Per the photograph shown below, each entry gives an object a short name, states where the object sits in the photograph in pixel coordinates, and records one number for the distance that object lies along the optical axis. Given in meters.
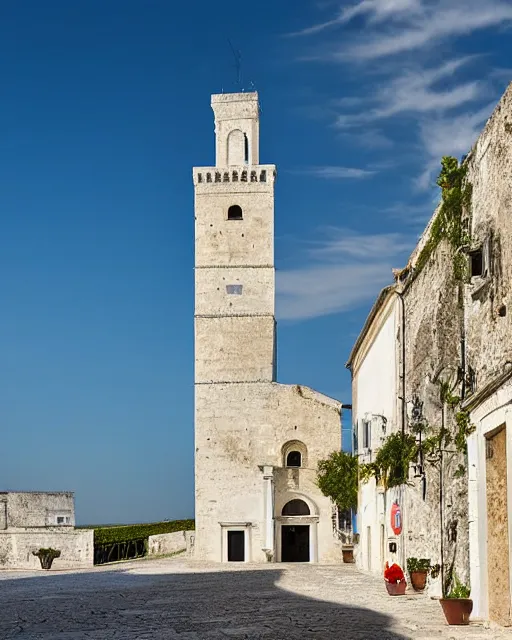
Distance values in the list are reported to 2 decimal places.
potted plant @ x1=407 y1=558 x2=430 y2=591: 19.81
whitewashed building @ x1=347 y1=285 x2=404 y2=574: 25.36
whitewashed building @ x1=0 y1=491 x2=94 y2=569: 41.66
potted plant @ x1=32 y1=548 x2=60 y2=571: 38.34
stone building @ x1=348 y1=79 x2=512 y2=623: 13.52
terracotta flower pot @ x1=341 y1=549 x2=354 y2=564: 40.03
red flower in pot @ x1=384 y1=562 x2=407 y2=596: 19.55
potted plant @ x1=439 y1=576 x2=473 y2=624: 13.68
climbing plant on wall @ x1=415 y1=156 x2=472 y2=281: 16.69
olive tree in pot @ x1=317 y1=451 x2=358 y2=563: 38.31
